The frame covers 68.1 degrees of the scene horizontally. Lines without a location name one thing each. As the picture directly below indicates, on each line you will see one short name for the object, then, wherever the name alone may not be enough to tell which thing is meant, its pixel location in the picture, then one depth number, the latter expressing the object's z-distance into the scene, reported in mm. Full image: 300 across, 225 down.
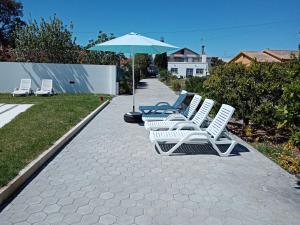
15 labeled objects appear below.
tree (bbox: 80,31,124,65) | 17766
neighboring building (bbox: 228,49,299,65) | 33932
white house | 53139
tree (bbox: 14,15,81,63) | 15981
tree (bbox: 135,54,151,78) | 38672
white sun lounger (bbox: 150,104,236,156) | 5088
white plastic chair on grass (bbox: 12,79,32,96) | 13500
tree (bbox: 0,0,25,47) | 33587
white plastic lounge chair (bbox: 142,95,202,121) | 6944
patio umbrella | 7030
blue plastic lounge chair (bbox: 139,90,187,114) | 8394
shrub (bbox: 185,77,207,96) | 14036
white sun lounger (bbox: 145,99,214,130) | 5999
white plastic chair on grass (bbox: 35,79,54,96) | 13814
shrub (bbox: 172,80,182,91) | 20630
